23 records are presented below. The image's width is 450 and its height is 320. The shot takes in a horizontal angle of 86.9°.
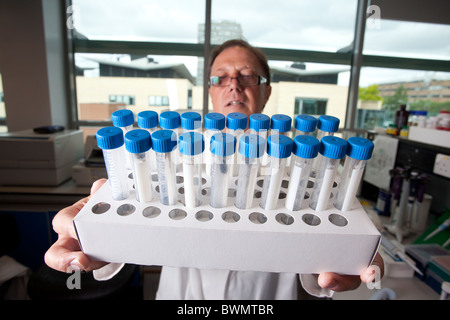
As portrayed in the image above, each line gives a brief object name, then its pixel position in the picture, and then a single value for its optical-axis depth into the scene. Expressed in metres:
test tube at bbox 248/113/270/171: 0.51
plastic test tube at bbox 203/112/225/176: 0.51
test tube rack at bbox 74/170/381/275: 0.45
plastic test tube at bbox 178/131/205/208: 0.44
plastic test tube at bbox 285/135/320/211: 0.45
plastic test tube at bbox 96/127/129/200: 0.45
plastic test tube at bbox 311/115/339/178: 0.54
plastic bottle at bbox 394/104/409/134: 1.83
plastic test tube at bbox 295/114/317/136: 0.53
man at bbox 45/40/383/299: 0.91
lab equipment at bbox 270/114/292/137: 0.52
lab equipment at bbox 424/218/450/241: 1.29
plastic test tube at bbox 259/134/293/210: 0.44
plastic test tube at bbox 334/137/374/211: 0.45
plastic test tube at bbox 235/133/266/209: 0.45
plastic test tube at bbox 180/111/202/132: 0.50
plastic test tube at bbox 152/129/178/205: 0.45
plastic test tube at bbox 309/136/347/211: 0.45
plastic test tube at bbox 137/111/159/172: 0.50
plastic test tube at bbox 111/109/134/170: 0.52
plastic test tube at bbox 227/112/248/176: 0.52
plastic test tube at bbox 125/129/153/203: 0.44
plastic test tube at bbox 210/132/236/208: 0.46
